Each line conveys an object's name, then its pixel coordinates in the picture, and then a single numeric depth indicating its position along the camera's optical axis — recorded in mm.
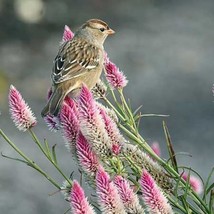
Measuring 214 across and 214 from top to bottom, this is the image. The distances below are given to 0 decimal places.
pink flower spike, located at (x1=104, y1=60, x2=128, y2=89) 7703
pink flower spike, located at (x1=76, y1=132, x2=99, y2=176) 6758
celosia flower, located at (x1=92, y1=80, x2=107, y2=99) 7894
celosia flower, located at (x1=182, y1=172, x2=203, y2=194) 7719
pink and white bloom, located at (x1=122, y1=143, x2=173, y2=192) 7094
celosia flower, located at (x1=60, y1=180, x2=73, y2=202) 7121
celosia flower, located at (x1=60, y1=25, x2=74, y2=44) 8094
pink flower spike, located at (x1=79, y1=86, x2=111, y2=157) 6734
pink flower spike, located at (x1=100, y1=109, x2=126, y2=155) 6914
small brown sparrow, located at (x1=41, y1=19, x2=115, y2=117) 8727
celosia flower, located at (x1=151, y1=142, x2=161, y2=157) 7698
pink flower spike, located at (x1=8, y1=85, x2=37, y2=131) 7164
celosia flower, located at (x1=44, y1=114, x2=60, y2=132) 7171
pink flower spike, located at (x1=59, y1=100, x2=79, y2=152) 6852
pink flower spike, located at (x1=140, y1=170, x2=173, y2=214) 6434
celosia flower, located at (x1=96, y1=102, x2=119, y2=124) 7339
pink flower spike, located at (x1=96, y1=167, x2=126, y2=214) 6406
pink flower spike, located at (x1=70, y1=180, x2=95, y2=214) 6340
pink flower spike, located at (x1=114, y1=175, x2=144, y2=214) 6551
